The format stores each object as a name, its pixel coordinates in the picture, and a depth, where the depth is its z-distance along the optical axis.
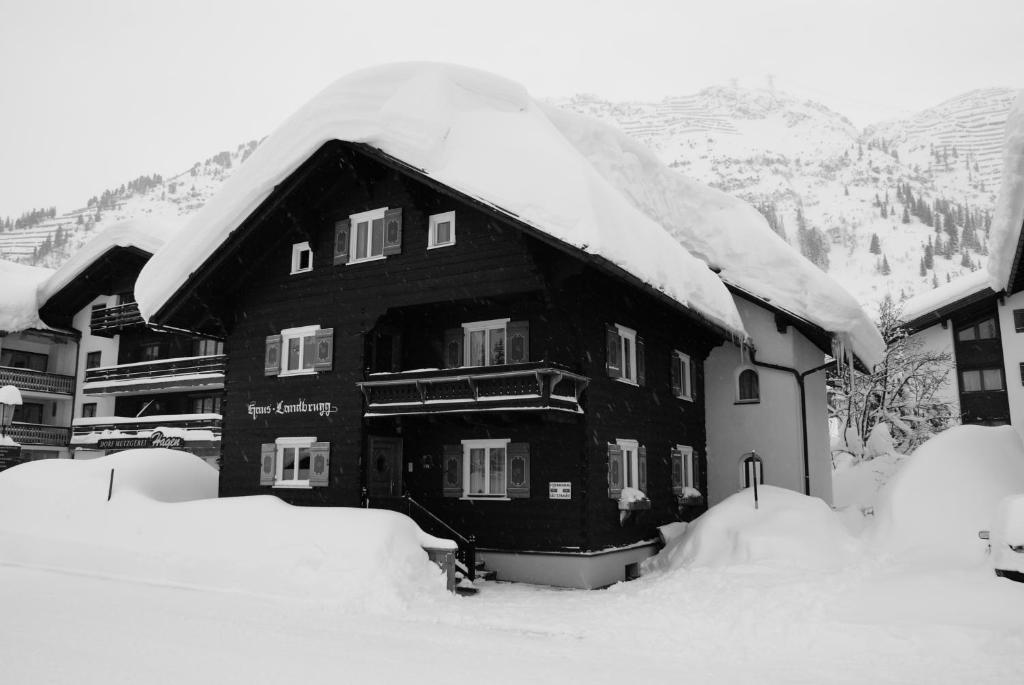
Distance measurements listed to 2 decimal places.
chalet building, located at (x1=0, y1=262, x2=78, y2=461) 36.94
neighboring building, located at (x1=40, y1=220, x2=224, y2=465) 32.69
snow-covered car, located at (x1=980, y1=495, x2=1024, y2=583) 10.02
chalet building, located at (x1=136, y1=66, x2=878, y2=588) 17.30
